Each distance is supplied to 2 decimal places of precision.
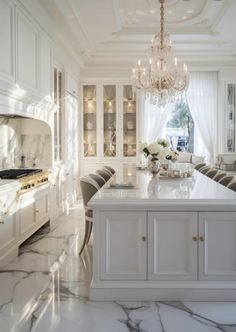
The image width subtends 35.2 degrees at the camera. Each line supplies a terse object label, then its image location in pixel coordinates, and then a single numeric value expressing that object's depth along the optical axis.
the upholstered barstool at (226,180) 4.13
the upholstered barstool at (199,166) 6.31
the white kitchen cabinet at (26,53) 3.95
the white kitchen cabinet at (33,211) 4.07
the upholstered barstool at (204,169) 5.48
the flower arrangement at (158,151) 4.76
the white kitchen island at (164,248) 2.79
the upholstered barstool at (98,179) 4.24
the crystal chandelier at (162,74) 5.45
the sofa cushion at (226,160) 8.01
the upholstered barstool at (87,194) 3.86
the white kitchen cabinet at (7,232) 3.49
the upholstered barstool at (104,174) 4.95
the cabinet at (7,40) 3.50
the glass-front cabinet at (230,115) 8.12
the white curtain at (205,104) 8.27
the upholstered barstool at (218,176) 4.45
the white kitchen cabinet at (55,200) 5.41
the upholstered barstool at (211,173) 4.94
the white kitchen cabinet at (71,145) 6.68
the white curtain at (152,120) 8.34
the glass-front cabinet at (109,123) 8.26
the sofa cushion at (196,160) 7.79
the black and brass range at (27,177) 3.98
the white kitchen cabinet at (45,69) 4.80
